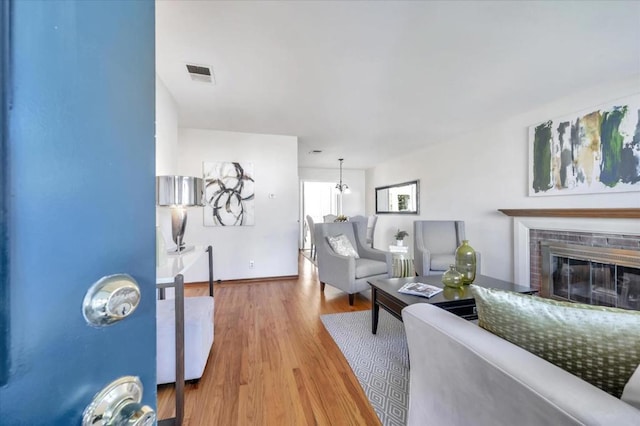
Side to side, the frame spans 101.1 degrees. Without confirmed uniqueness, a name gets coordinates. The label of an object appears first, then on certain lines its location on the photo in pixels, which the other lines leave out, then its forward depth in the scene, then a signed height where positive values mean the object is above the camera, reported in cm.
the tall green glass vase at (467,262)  211 -40
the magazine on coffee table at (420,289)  191 -57
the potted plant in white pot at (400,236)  550 -48
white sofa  58 -45
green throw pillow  67 -34
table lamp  194 +13
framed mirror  555 +36
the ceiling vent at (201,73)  221 +123
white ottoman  157 -79
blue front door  24 +2
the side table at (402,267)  365 -76
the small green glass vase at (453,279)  205 -51
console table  131 -62
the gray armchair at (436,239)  368 -37
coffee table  182 -60
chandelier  665 +65
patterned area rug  149 -105
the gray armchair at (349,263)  295 -59
